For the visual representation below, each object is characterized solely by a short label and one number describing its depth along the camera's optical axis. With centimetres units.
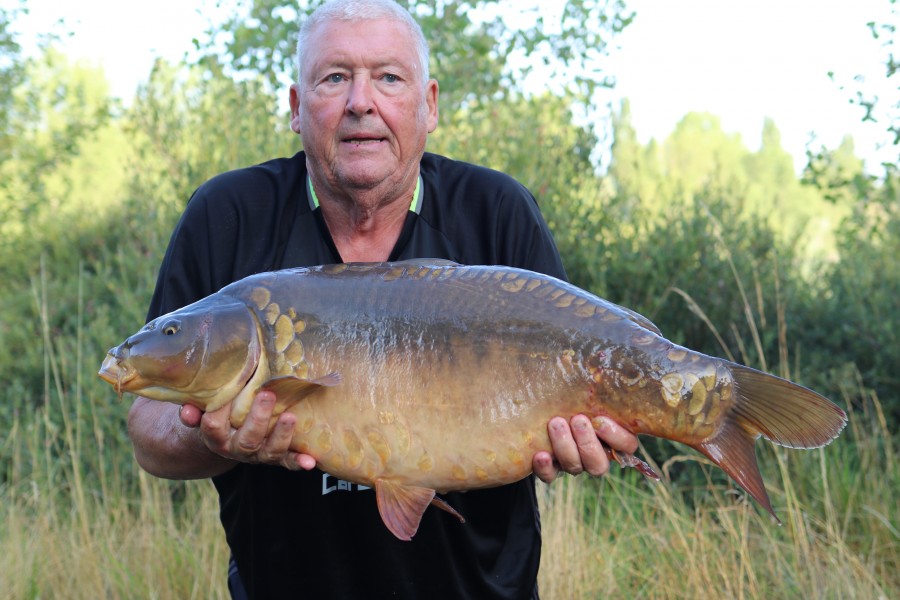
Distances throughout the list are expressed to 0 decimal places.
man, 192
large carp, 159
